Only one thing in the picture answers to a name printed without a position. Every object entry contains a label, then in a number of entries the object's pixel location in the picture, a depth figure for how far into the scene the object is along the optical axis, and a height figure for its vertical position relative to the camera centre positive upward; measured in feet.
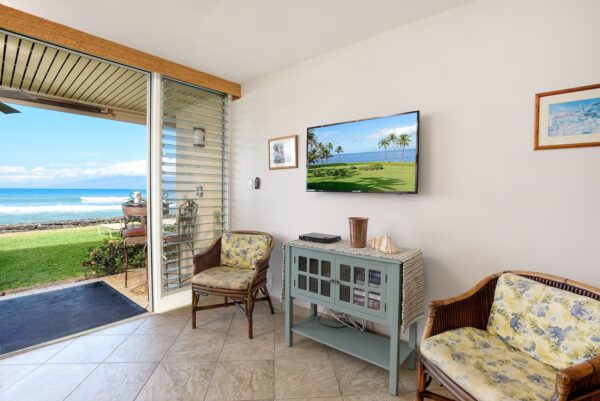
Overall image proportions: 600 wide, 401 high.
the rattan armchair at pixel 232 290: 7.91 -2.85
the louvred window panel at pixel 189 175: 9.82 +0.56
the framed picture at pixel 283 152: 9.48 +1.35
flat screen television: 6.75 +0.97
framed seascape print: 4.83 +1.36
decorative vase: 6.75 -0.99
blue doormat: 7.88 -4.20
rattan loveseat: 3.49 -2.30
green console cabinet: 5.74 -2.36
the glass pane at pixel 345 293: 6.42 -2.37
